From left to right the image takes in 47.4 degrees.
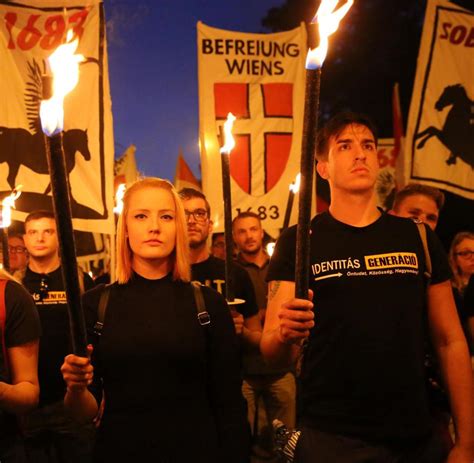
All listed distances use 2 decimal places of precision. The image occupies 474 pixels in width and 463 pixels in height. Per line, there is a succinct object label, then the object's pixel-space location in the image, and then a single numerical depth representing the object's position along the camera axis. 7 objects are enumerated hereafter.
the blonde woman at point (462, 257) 4.98
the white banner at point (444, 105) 6.77
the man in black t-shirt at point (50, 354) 4.01
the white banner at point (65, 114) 6.29
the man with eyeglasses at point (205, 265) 4.25
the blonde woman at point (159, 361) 2.38
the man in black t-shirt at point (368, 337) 2.36
